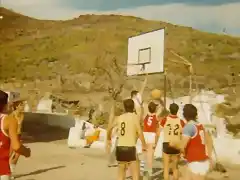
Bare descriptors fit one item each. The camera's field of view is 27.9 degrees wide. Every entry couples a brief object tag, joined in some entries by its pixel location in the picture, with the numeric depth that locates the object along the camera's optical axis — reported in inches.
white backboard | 223.1
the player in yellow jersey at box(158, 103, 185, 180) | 148.0
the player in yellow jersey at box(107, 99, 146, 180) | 132.5
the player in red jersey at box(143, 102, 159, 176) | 167.2
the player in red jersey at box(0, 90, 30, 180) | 92.7
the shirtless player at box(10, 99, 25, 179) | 169.0
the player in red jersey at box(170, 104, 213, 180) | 110.2
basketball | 212.4
